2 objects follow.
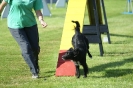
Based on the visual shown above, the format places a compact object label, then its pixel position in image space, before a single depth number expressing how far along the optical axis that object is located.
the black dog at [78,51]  15.13
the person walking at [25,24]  15.72
